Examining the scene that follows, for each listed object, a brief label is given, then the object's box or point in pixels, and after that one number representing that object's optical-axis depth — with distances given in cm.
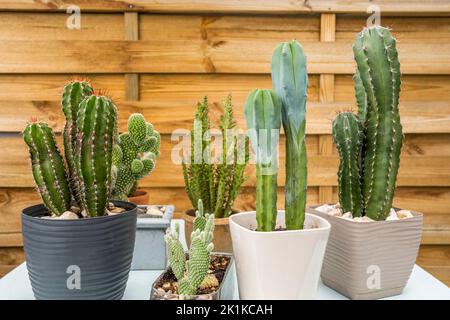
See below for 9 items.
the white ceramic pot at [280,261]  54
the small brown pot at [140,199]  98
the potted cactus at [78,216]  58
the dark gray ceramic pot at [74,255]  57
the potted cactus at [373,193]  63
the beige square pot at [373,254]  62
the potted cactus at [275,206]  54
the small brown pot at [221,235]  78
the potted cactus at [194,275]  54
